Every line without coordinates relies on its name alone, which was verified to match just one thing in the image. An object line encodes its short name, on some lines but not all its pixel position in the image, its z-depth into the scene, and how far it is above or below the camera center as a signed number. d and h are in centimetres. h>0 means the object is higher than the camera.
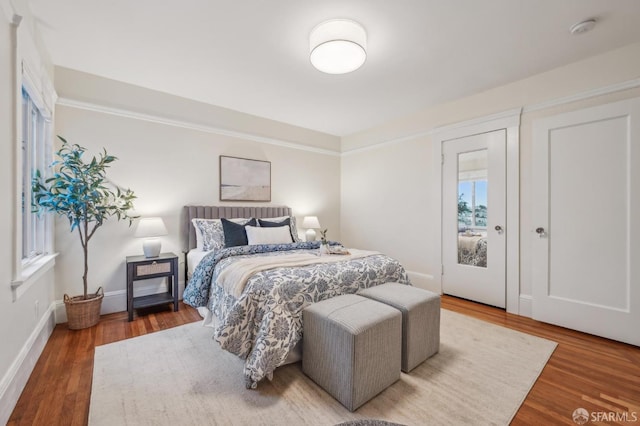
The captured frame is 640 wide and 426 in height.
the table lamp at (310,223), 457 -19
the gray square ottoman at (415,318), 199 -80
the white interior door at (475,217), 328 -7
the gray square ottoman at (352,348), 160 -85
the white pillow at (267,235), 337 -30
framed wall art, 398 +48
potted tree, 244 +9
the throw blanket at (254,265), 211 -44
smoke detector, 212 +146
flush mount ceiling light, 214 +132
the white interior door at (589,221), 243 -8
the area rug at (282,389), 155 -115
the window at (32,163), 226 +43
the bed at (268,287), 182 -60
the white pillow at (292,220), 388 -13
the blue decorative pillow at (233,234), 331 -28
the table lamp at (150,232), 302 -23
